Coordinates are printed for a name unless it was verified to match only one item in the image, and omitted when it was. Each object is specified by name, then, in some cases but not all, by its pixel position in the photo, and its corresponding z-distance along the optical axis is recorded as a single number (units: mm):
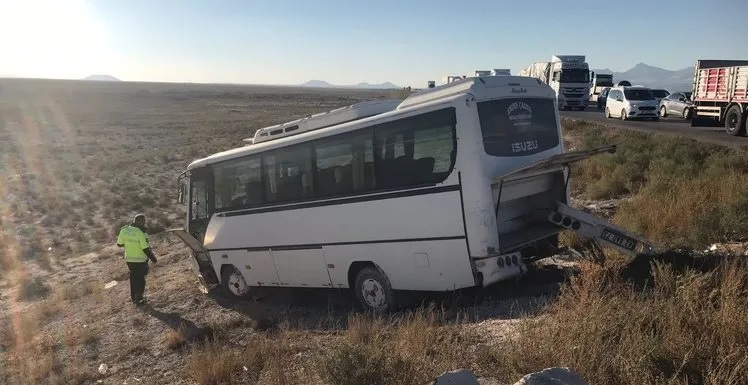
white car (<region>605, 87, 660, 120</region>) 29812
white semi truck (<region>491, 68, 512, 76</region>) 44125
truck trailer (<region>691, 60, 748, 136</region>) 19312
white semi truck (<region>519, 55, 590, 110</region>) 39734
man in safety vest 11695
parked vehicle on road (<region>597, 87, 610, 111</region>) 46031
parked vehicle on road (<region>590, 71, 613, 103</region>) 50094
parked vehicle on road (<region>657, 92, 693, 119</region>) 29609
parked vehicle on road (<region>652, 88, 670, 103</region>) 35075
